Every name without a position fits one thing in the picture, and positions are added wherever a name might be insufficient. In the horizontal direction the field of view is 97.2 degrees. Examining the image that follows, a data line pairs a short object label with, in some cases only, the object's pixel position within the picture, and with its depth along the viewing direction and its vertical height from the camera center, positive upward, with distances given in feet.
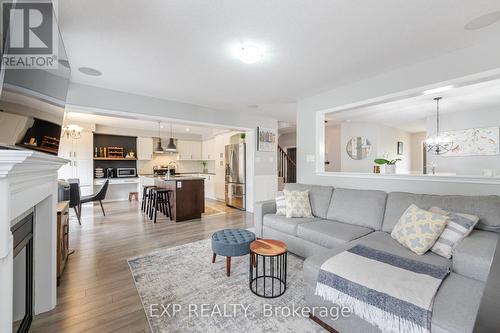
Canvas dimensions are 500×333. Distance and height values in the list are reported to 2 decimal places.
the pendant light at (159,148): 23.16 +2.03
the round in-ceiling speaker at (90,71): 9.52 +4.28
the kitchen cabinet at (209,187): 25.55 -2.27
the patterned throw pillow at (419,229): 6.34 -1.83
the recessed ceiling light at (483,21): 6.15 +4.28
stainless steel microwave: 23.29 -0.53
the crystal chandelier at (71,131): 16.88 +2.94
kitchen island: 15.53 -2.18
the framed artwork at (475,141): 15.53 +2.01
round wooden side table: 6.81 -3.69
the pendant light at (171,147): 22.30 +2.06
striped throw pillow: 6.17 -1.84
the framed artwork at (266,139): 18.86 +2.54
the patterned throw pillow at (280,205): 10.86 -1.87
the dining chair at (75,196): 13.92 -1.84
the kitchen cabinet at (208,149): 27.43 +2.34
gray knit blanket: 4.18 -2.53
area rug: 5.66 -3.99
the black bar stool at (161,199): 15.85 -2.35
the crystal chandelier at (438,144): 16.12 +1.88
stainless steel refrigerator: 19.29 -0.74
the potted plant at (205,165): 30.60 +0.34
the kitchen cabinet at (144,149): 24.59 +2.07
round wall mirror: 21.20 +1.98
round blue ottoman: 7.63 -2.68
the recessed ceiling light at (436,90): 8.48 +3.12
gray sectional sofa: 4.32 -2.37
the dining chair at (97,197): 15.84 -2.19
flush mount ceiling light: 7.64 +4.09
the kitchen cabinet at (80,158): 20.01 +0.83
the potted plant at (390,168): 11.38 +0.01
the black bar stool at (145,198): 18.15 -2.62
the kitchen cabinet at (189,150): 27.81 +2.29
